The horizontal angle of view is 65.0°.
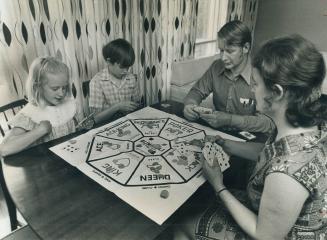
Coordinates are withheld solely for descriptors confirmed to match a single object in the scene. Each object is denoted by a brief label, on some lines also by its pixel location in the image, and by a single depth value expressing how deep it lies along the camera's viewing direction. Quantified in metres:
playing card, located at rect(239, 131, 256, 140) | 1.44
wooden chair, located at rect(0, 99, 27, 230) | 1.28
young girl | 1.30
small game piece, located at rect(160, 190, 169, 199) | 0.95
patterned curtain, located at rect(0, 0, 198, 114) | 1.92
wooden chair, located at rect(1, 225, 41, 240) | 1.09
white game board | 0.96
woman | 0.77
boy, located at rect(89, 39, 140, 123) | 1.78
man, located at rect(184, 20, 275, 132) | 1.54
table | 0.82
